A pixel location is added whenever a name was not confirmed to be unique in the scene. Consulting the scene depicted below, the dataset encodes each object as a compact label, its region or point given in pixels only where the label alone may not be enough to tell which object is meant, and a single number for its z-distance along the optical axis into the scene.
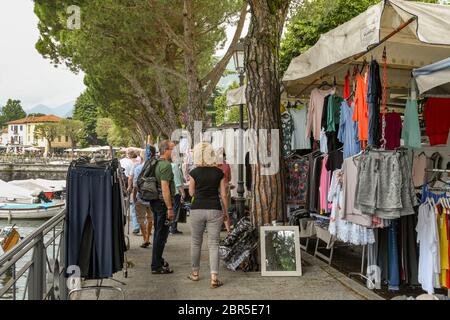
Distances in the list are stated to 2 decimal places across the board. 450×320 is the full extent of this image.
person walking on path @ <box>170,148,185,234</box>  9.79
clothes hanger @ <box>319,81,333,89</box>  7.60
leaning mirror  6.30
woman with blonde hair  5.71
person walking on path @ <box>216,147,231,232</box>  9.23
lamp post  9.54
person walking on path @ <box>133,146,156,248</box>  8.42
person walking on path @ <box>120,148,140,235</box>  11.39
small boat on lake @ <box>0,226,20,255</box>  14.83
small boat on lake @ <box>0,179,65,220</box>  30.16
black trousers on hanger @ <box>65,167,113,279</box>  4.82
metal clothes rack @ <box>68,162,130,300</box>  5.18
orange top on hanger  5.46
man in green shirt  6.42
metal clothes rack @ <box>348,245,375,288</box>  5.57
